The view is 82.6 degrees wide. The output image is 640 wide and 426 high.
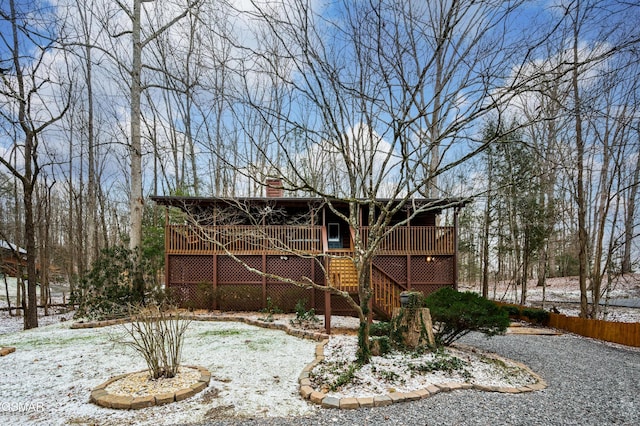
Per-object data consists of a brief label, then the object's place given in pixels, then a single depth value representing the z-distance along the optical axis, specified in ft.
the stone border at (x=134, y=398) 11.32
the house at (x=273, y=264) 33.24
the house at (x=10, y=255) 54.93
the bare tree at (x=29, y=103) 25.53
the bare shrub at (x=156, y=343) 12.99
